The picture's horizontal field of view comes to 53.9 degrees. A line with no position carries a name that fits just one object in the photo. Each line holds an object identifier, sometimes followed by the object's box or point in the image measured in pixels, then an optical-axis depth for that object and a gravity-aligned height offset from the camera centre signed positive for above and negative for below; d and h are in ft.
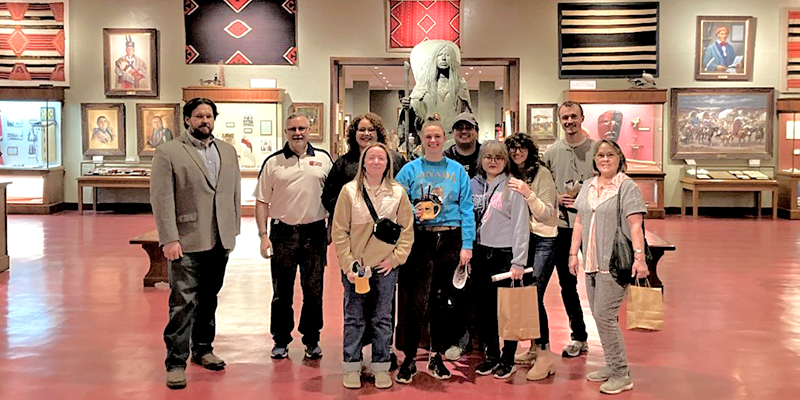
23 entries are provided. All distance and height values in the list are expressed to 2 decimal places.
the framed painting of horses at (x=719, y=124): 49.67 +2.21
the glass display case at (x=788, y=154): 47.50 +0.33
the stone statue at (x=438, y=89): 29.37 +2.58
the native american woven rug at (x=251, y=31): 50.57 +8.07
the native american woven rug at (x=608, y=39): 49.78 +7.58
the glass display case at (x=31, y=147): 49.65 +0.57
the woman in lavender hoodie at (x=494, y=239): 15.08 -1.58
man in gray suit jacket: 15.05 -1.15
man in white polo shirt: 16.57 -1.41
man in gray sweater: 16.88 -0.55
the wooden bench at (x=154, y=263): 25.14 -3.41
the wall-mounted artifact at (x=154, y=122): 51.11 +2.22
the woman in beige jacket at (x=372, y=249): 14.64 -1.70
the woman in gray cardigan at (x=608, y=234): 14.29 -1.40
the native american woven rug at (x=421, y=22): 50.21 +8.67
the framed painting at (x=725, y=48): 49.57 +7.00
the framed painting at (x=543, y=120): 50.52 +2.44
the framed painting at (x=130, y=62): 50.55 +6.07
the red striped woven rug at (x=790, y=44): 49.49 +7.25
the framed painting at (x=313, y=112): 50.85 +2.92
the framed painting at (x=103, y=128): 51.11 +1.83
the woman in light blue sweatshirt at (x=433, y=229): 15.11 -1.38
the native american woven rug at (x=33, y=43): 50.72 +7.29
